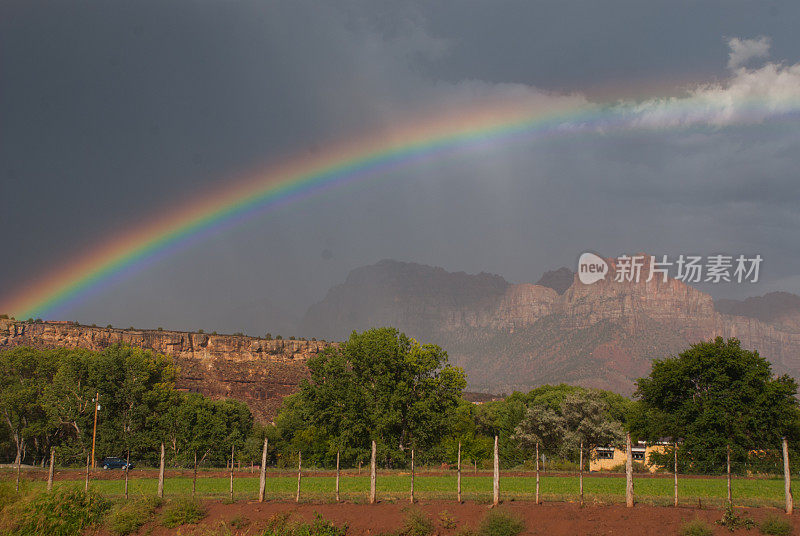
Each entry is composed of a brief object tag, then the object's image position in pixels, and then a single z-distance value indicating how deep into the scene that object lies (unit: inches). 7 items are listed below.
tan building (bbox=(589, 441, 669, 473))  3688.5
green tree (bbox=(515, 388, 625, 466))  3518.7
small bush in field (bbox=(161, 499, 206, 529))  1198.9
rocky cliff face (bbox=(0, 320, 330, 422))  7091.5
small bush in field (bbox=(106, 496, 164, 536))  1203.9
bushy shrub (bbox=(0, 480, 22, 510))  1301.7
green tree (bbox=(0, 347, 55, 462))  3415.4
